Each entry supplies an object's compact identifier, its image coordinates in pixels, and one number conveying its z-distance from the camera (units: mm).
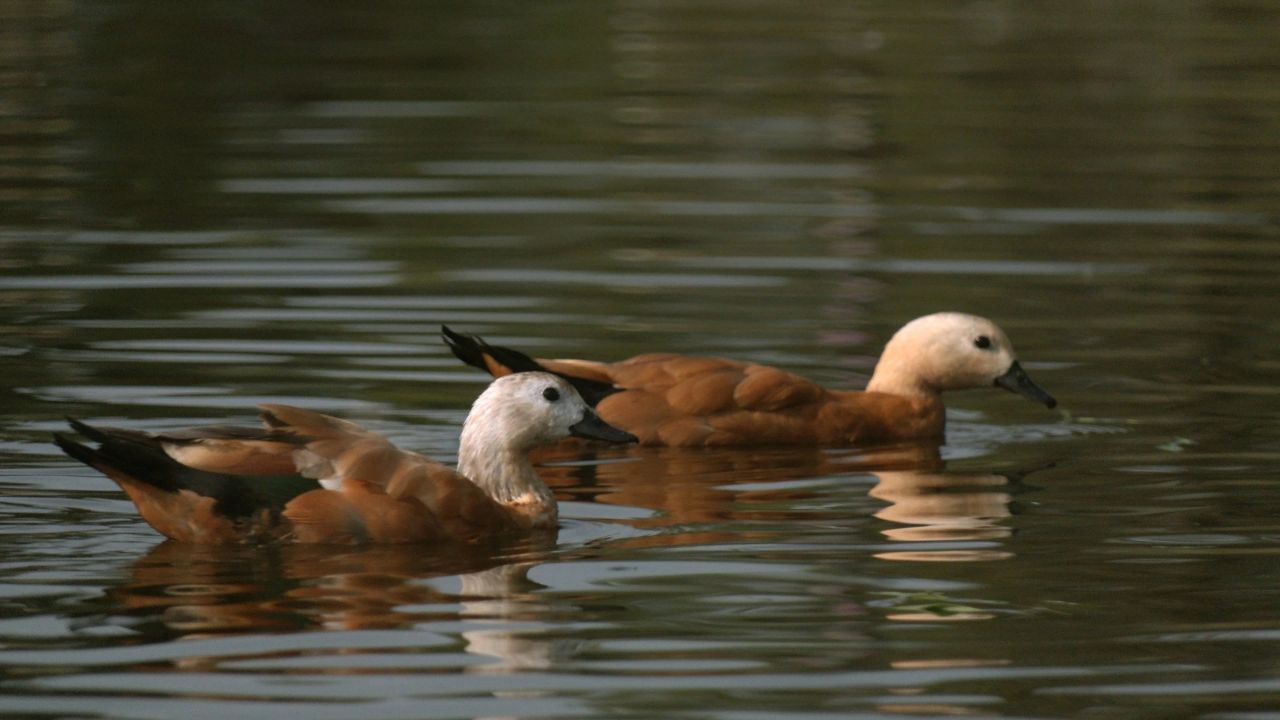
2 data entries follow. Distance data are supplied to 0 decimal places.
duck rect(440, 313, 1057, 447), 23781
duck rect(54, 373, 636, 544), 18250
